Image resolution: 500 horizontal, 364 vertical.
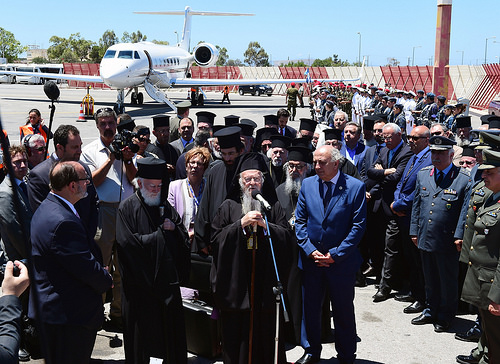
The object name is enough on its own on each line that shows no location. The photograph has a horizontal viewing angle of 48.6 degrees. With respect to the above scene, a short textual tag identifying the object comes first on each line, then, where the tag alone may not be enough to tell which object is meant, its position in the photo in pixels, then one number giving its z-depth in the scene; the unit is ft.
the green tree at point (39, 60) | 406.60
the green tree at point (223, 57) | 468.67
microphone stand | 12.85
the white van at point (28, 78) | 222.48
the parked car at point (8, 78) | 228.63
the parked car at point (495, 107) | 64.58
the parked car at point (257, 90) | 186.50
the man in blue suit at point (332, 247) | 17.10
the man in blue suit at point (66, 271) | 12.89
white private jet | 101.91
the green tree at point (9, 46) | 379.55
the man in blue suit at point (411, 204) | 22.47
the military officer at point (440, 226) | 20.02
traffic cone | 86.43
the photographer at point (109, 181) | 19.72
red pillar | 104.27
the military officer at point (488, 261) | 15.08
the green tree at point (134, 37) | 439.22
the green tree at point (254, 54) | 481.05
